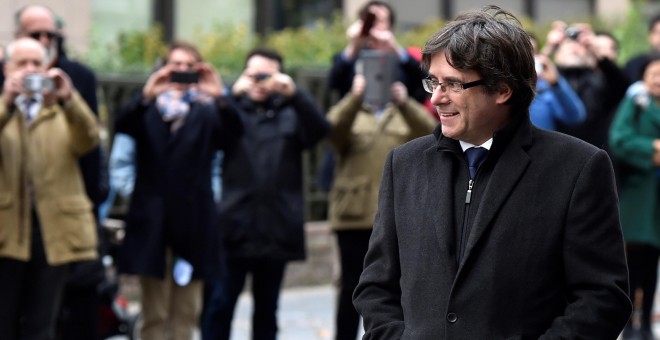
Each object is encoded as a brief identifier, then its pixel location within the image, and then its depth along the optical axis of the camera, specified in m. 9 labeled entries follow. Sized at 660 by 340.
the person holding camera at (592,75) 19.44
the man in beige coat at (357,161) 16.67
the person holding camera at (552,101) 17.50
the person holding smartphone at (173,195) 15.94
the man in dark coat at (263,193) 16.17
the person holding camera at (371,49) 17.61
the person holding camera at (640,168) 18.95
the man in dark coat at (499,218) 7.52
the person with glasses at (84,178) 16.36
